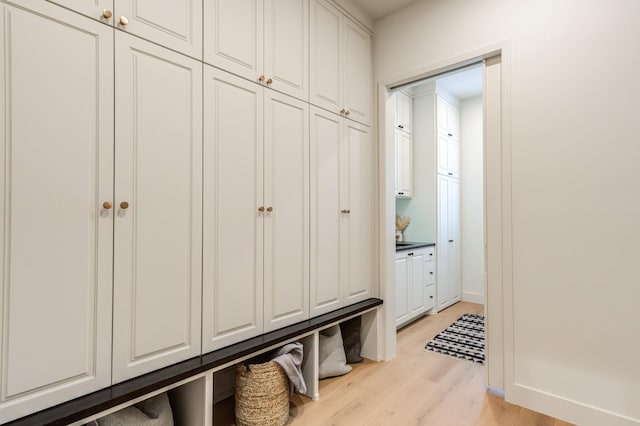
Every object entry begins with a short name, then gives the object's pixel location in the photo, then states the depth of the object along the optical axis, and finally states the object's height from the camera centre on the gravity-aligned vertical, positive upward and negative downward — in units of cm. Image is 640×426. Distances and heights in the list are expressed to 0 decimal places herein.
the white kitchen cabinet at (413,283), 340 -70
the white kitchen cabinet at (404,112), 404 +131
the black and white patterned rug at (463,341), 286 -115
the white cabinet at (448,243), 422 -33
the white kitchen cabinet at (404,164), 402 +67
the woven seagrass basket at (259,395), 177 -94
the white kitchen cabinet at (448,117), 428 +135
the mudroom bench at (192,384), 122 -69
